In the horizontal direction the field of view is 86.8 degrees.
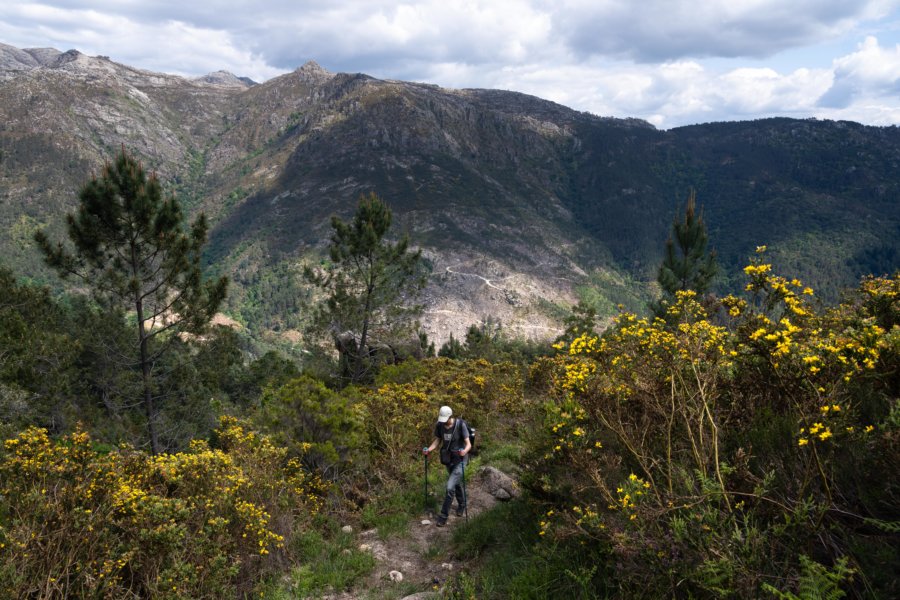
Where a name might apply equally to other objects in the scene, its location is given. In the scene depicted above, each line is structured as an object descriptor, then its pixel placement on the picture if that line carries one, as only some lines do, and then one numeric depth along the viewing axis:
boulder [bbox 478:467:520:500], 8.09
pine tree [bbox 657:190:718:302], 21.14
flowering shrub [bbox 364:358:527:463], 9.96
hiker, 7.42
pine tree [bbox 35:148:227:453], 11.93
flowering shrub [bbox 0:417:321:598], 3.92
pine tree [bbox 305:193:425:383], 19.78
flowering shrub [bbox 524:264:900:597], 2.94
